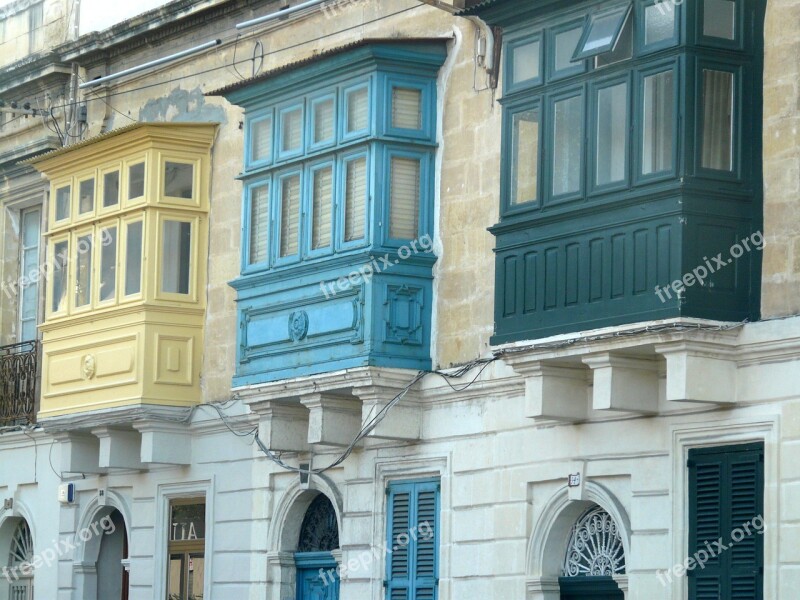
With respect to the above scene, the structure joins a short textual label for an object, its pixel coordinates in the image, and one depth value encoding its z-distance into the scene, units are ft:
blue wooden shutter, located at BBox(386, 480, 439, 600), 57.16
